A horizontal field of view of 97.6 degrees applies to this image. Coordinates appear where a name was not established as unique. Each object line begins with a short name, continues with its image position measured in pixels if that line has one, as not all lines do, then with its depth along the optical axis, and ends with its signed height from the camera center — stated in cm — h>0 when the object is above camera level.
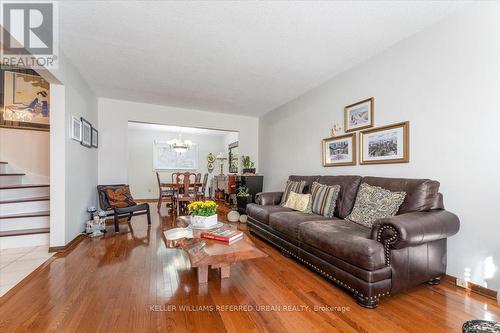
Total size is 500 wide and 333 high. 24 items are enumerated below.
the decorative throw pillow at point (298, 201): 318 -53
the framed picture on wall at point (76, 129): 308 +55
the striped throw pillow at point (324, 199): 288 -45
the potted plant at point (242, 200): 483 -75
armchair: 382 -71
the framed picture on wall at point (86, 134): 350 +56
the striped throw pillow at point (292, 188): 355 -36
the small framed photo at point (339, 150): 320 +25
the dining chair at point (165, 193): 561 -72
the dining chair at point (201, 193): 556 -69
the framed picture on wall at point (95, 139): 412 +54
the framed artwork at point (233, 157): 745 +33
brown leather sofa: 170 -70
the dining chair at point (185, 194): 517 -66
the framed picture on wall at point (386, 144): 252 +28
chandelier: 667 +64
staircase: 297 -66
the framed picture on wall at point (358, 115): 295 +72
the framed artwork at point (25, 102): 358 +110
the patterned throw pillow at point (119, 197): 391 -56
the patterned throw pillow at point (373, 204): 220 -41
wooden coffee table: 179 -73
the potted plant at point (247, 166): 573 +1
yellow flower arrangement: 238 -47
